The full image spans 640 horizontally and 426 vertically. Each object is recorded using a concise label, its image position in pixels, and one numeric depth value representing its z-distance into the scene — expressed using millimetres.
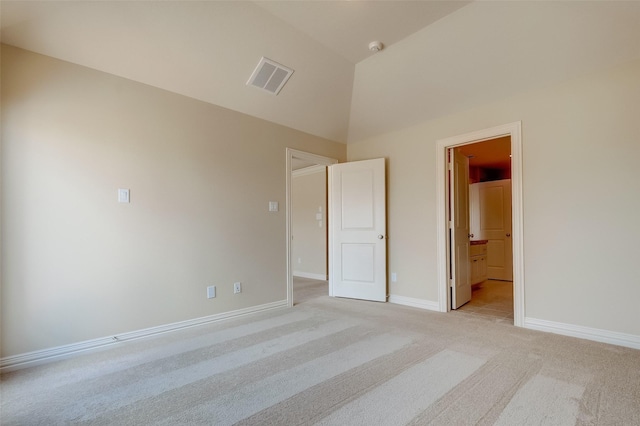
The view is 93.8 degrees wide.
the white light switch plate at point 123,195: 2717
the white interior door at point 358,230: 4176
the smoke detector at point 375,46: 3018
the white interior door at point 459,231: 3723
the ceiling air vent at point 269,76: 3090
